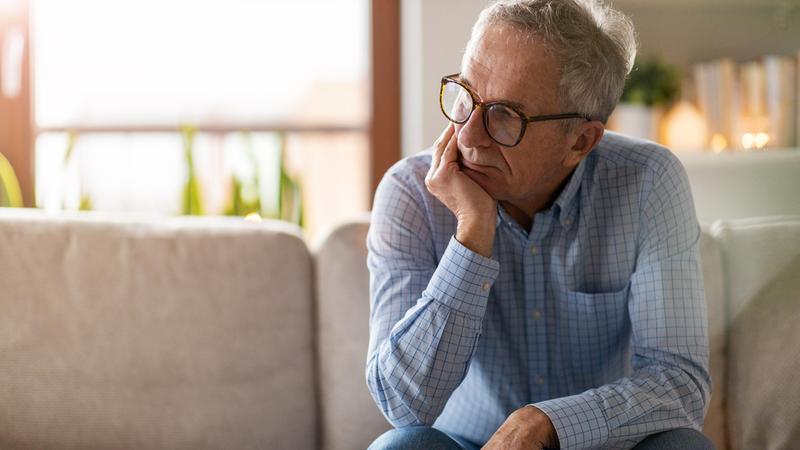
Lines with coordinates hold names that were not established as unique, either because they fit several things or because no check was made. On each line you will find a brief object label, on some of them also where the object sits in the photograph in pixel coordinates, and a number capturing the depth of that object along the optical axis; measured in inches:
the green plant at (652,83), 102.7
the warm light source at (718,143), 100.7
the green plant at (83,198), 101.0
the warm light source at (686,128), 101.6
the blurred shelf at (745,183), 71.0
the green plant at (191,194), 100.7
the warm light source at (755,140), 86.4
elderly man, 50.8
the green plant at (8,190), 104.4
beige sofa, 65.3
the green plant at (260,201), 99.2
